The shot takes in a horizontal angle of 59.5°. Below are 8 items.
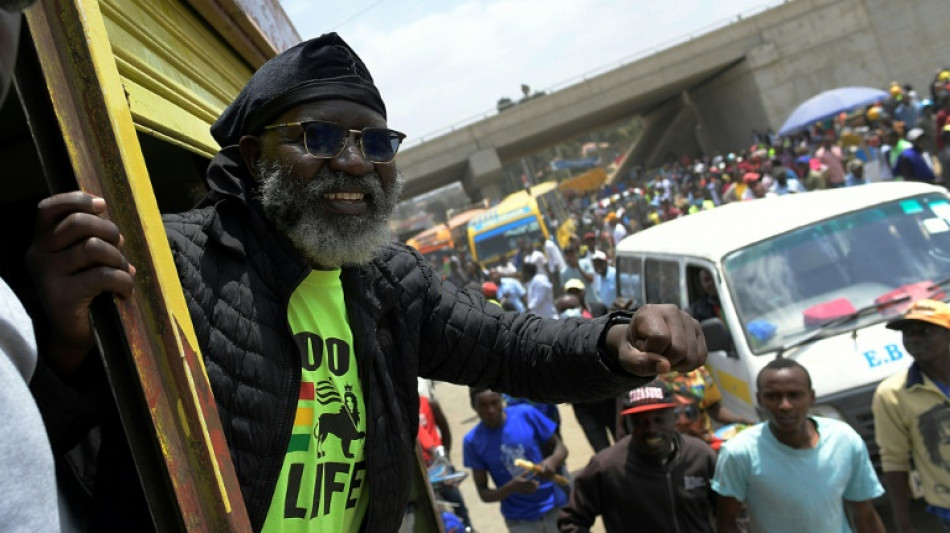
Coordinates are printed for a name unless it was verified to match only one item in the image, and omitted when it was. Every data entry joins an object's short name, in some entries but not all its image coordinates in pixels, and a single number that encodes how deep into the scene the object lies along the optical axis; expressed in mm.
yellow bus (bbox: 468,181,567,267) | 20875
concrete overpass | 30219
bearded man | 1518
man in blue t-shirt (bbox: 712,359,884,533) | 3371
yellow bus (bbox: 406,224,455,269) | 30484
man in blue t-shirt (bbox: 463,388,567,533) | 4844
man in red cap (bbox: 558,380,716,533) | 3582
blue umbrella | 18219
